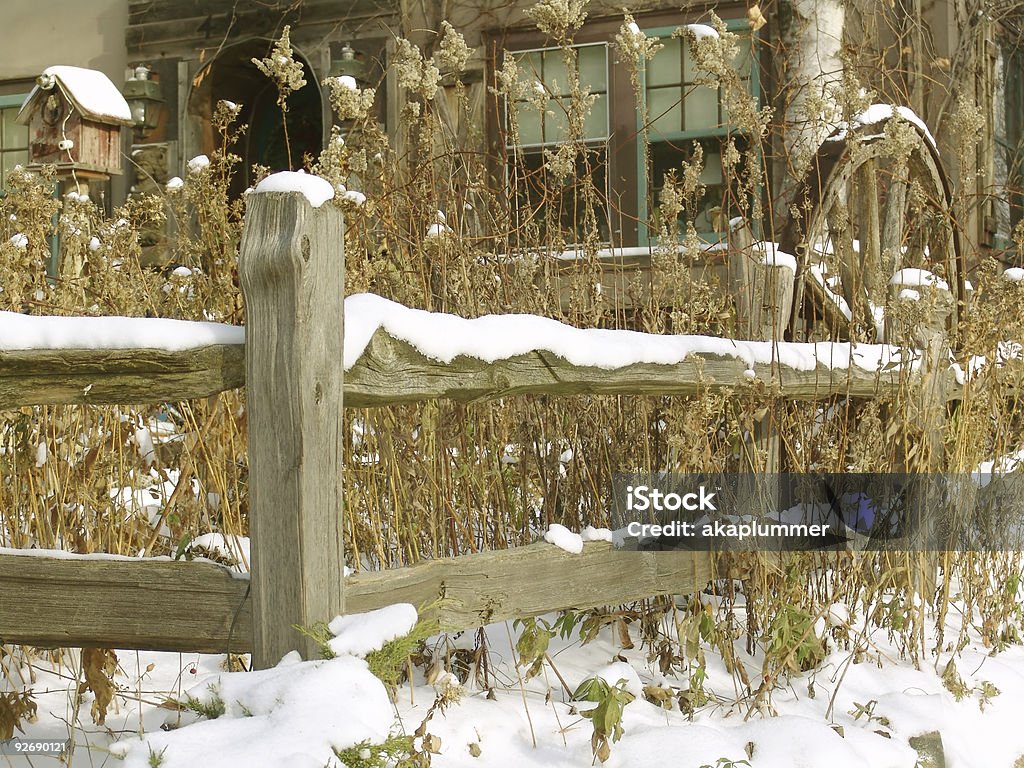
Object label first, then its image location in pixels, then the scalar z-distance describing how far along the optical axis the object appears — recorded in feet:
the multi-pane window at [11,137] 34.35
